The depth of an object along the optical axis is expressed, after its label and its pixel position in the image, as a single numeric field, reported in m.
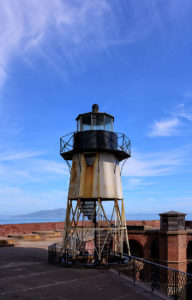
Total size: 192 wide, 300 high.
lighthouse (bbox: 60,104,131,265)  15.56
